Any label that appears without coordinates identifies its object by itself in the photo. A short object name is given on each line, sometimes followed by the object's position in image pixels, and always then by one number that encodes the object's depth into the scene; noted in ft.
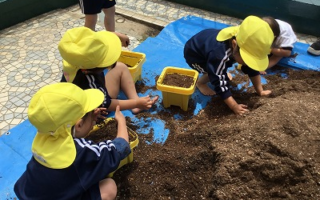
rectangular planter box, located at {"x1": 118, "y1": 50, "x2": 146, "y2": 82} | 9.95
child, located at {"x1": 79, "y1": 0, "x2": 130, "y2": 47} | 10.71
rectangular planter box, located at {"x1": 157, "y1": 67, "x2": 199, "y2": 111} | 8.64
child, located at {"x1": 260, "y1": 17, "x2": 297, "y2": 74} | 10.75
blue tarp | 7.84
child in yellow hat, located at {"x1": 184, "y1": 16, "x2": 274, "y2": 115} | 7.67
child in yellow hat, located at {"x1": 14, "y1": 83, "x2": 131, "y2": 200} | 4.99
